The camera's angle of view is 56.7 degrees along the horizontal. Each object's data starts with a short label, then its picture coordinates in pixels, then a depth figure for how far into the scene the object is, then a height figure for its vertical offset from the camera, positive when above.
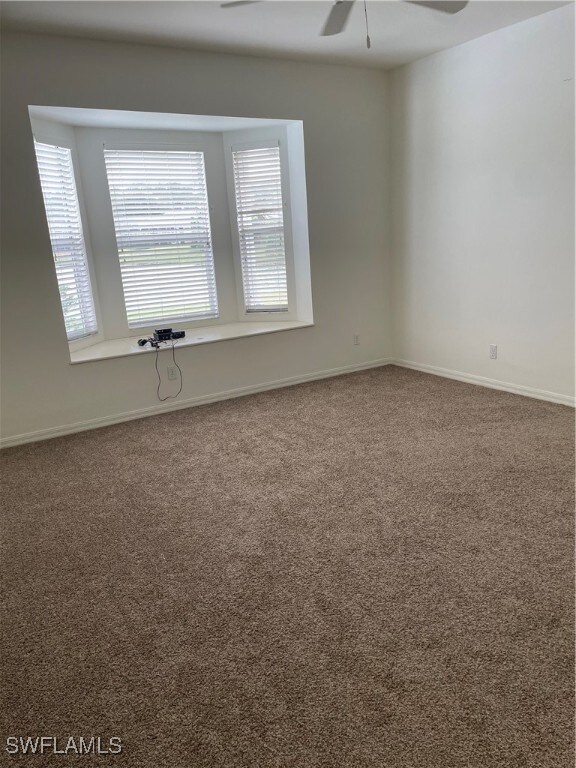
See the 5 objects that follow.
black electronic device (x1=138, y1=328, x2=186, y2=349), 4.45 -0.54
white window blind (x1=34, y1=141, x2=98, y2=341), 4.12 +0.35
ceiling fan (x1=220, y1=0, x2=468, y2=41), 2.55 +1.18
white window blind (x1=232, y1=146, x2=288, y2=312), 4.96 +0.35
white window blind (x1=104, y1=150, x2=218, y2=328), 4.64 +0.35
